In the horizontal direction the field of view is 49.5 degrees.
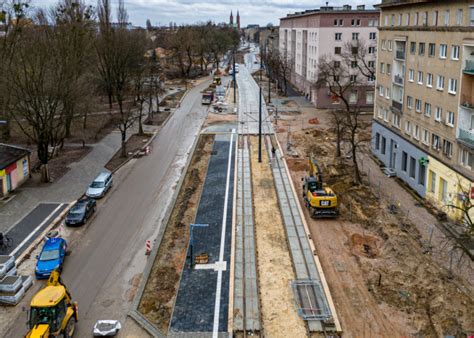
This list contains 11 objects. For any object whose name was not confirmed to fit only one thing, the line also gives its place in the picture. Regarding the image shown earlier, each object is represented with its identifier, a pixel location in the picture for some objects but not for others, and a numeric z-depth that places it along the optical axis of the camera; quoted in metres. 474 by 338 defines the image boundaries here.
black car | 28.05
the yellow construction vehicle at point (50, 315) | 16.00
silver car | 32.78
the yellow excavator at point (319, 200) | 28.58
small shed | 33.03
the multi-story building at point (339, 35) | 65.75
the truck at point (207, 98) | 73.41
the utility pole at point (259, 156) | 41.09
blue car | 22.44
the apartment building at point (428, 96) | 27.88
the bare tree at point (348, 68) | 63.00
